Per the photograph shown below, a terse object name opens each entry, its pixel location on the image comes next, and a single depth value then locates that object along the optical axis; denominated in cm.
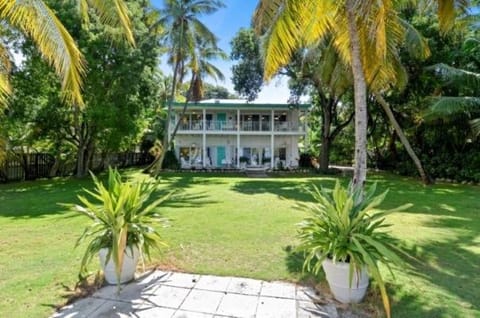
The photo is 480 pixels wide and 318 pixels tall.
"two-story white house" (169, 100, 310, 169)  2678
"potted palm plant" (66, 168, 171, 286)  426
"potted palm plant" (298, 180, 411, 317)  381
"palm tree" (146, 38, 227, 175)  1975
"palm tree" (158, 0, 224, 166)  1769
